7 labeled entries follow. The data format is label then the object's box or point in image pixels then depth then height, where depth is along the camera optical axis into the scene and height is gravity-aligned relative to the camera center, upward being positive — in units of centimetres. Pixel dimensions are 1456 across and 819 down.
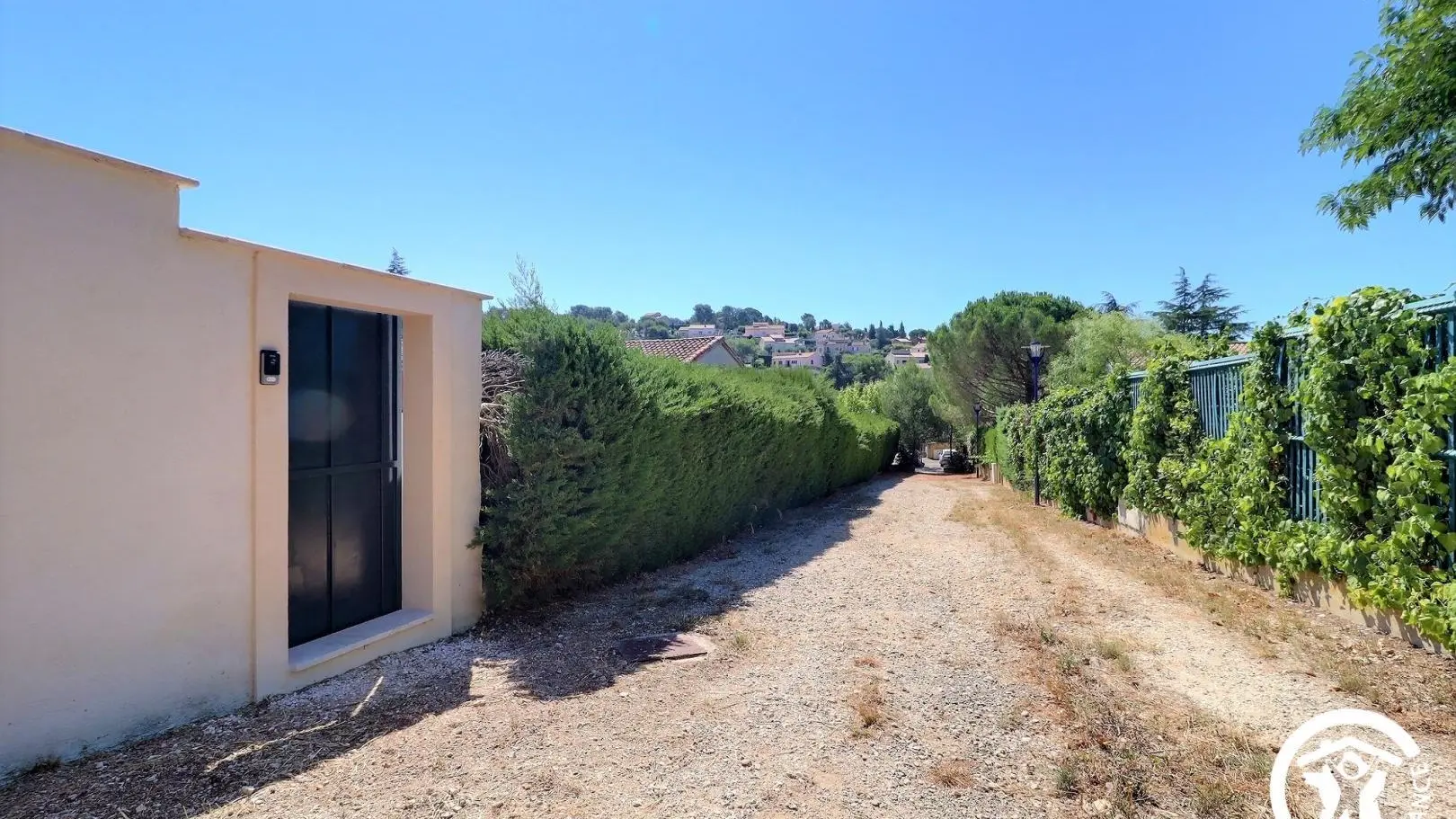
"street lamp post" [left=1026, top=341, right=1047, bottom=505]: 1389 -131
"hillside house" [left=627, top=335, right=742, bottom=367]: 2671 +302
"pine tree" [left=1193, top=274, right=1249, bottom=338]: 3700 +595
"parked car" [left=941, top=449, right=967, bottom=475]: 3114 -254
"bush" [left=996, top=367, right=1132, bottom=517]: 927 -55
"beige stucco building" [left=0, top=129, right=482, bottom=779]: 294 -25
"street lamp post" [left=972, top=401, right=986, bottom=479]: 2497 -83
